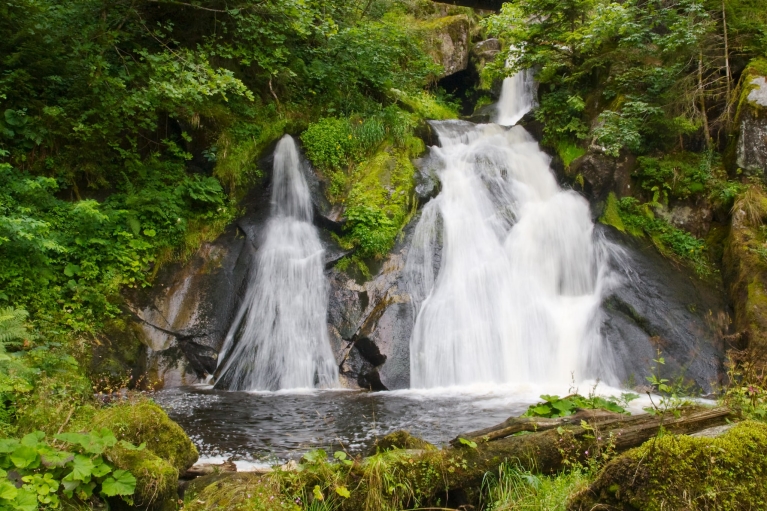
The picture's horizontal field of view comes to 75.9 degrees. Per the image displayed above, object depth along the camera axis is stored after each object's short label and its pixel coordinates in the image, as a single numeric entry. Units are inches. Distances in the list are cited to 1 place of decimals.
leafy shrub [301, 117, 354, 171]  426.3
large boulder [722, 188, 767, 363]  299.1
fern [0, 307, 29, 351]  191.3
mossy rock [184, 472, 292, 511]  113.5
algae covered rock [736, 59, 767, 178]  364.2
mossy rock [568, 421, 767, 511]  89.2
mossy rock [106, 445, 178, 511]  124.9
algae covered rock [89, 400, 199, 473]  147.9
